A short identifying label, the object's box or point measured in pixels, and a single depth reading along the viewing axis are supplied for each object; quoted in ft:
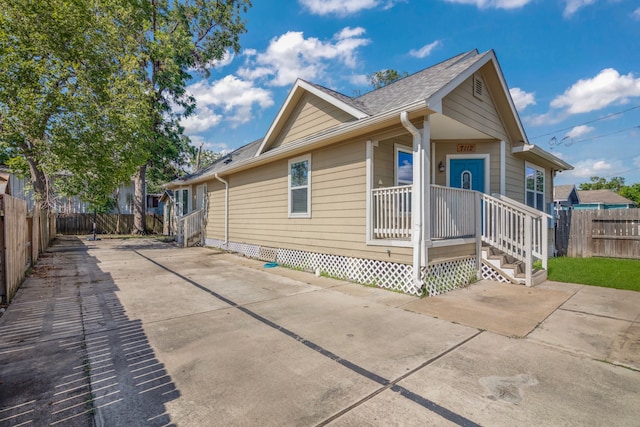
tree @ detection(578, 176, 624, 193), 194.59
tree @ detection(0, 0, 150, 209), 34.14
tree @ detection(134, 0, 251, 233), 62.28
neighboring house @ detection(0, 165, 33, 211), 67.56
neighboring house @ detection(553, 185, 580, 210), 95.86
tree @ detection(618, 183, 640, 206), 137.49
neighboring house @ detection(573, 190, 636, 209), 109.60
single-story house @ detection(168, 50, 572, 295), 18.93
